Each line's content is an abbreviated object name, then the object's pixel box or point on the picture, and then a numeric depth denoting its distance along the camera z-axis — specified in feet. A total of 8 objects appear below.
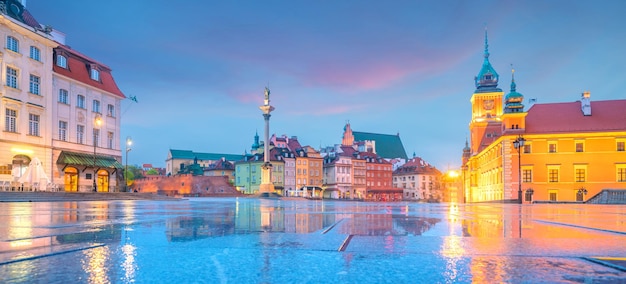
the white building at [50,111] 117.08
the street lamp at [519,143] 128.71
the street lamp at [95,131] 140.41
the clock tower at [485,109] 308.60
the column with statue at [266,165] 207.21
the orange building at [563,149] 173.88
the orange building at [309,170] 368.38
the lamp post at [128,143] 161.34
